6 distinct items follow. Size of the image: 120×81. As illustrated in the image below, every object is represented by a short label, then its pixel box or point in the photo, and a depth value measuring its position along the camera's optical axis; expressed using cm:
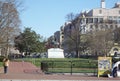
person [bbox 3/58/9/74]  3386
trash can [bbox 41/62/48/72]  3714
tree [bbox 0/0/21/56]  6888
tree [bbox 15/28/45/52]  11944
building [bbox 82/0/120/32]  15808
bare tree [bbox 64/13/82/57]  12096
